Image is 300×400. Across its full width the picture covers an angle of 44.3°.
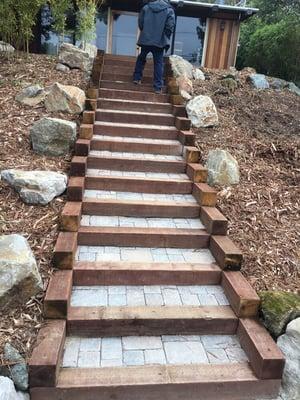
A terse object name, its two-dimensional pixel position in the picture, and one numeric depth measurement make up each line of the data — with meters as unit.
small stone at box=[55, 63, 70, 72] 6.52
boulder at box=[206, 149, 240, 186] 4.30
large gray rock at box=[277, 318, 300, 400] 2.50
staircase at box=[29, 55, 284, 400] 2.43
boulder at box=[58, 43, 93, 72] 6.70
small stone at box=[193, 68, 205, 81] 7.39
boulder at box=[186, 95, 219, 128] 5.51
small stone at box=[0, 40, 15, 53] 6.78
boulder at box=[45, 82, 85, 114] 5.12
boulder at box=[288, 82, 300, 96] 8.05
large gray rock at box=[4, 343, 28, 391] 2.29
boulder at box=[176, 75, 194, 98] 6.45
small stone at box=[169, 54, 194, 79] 7.03
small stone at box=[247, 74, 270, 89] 7.58
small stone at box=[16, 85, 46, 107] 5.25
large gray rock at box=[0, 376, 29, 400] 2.08
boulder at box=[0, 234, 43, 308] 2.57
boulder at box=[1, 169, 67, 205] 3.51
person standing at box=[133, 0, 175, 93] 5.98
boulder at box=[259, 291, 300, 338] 2.68
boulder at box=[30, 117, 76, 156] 4.31
